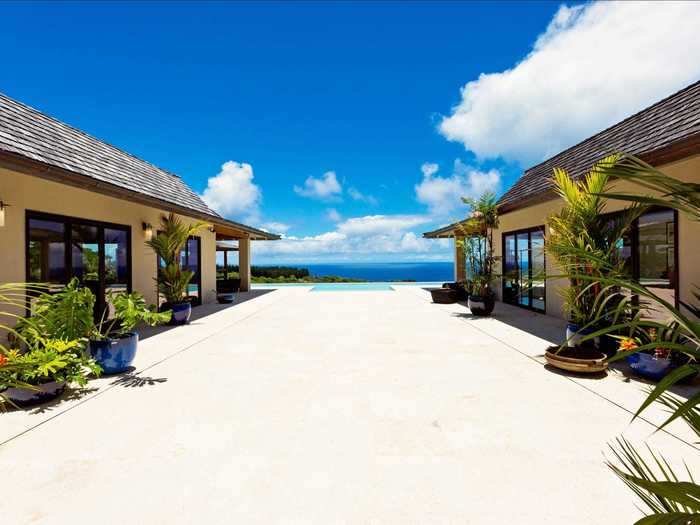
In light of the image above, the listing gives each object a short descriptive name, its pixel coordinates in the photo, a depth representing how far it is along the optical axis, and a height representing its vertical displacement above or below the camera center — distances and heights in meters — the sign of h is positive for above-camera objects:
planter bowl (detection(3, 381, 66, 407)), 3.96 -1.48
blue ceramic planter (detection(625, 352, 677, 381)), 4.60 -1.40
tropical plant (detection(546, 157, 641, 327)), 5.42 +0.44
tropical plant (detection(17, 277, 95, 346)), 4.41 -0.65
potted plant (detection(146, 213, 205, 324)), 9.16 -0.22
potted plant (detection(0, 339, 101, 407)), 3.83 -1.26
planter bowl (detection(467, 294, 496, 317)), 9.92 -1.18
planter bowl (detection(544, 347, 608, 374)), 4.82 -1.43
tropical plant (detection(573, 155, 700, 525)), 0.93 -0.27
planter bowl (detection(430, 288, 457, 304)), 12.74 -1.20
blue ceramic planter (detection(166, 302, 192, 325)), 8.91 -1.21
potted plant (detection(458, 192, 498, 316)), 10.02 +0.32
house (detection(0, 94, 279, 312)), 5.87 +1.28
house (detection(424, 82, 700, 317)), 5.62 +1.41
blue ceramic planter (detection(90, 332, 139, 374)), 5.02 -1.26
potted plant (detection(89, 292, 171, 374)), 5.03 -1.09
